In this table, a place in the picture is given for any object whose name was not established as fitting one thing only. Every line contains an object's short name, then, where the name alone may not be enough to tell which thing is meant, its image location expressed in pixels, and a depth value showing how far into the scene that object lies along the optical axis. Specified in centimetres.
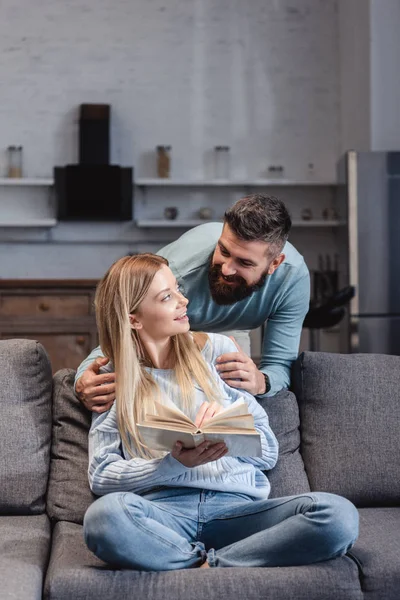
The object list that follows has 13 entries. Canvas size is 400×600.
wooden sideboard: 564
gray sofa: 195
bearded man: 236
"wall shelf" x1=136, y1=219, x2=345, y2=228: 643
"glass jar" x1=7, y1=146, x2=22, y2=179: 649
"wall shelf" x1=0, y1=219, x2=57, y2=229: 640
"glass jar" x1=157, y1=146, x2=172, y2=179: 654
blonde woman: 190
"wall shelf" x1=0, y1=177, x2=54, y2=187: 640
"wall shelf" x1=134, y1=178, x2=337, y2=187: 643
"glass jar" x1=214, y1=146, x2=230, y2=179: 663
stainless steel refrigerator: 573
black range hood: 636
